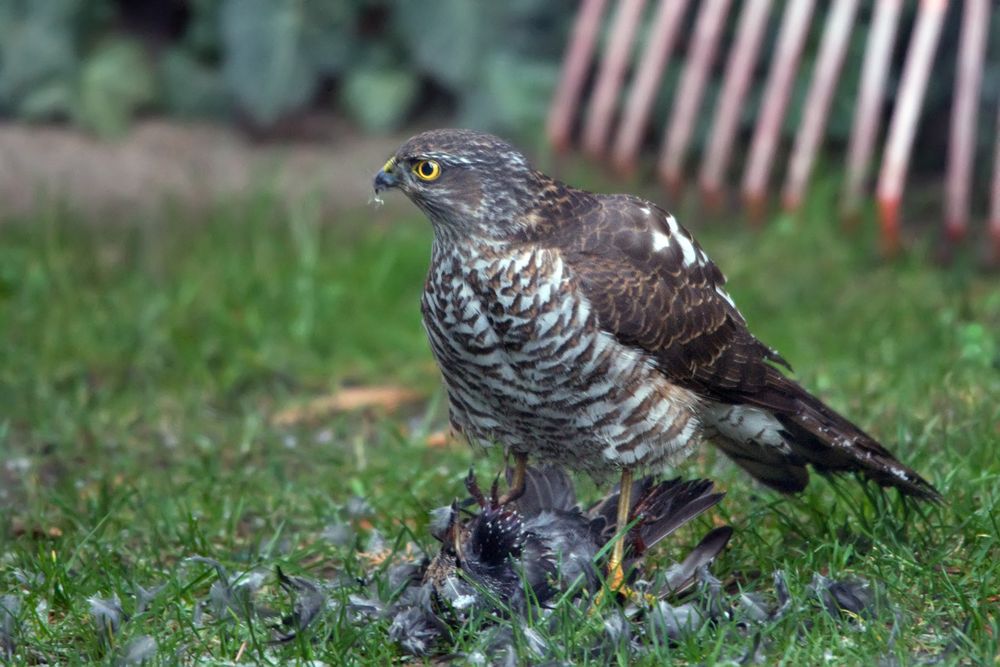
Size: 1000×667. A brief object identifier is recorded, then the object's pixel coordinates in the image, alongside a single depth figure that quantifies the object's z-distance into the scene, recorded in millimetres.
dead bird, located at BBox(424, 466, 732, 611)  7113
